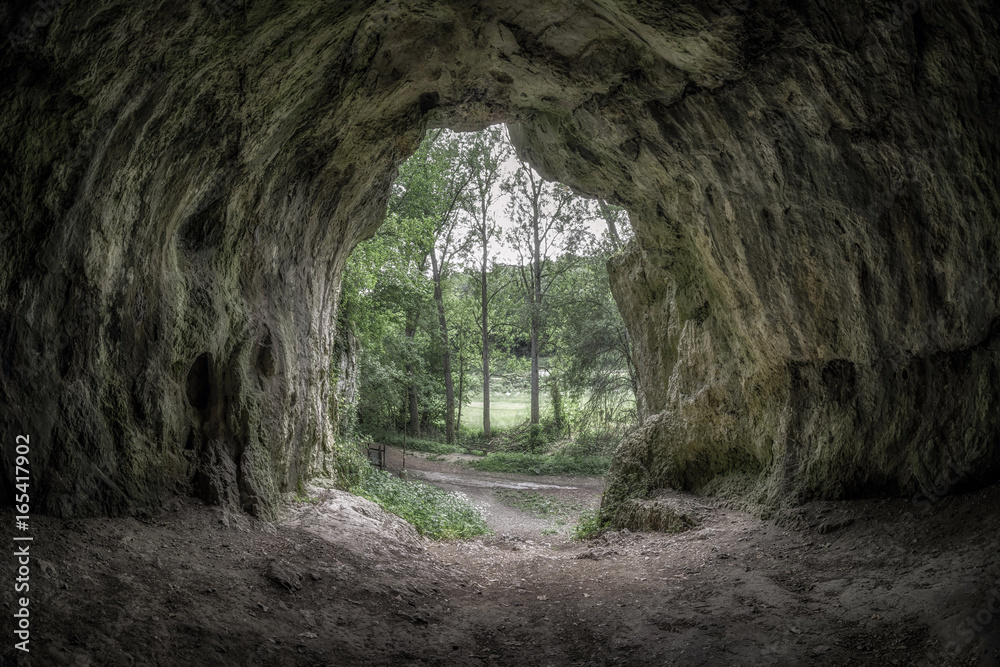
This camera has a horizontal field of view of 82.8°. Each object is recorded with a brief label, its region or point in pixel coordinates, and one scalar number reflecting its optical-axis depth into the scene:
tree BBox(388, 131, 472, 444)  20.53
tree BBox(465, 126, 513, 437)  26.73
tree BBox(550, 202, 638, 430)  21.33
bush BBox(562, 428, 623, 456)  22.55
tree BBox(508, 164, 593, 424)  25.38
